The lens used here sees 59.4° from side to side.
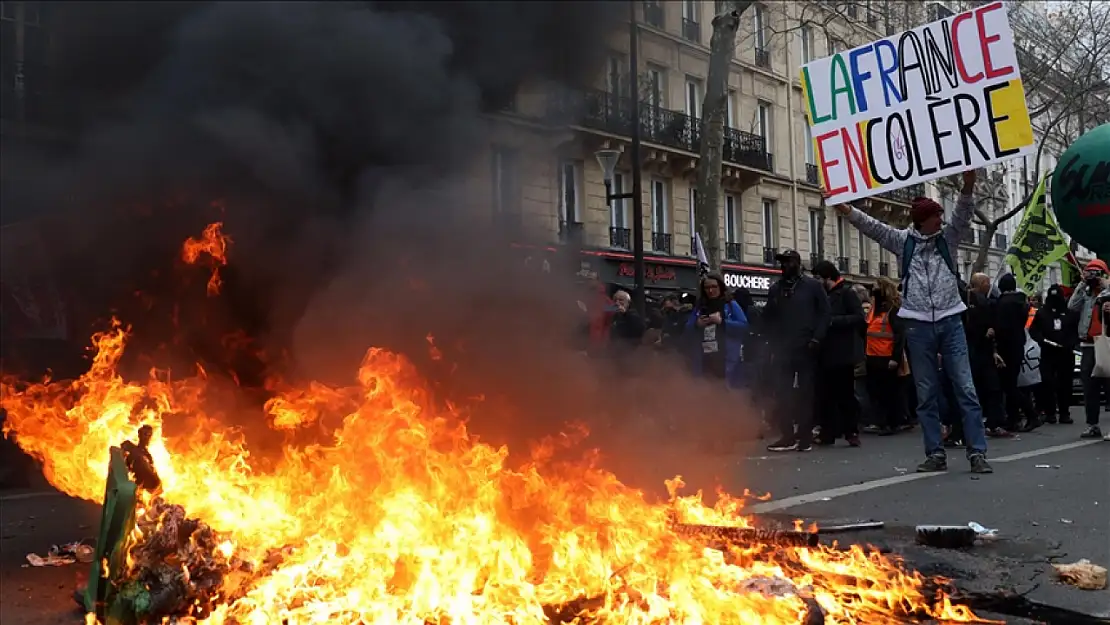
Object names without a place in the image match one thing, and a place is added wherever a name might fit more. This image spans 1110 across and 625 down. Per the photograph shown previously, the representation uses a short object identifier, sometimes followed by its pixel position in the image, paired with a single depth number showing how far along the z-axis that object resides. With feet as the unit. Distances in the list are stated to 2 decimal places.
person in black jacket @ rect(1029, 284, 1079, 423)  32.50
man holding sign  20.20
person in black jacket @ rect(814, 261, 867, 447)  27.35
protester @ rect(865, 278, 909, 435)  30.73
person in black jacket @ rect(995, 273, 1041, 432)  30.35
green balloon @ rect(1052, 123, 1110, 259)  21.13
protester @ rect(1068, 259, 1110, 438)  27.99
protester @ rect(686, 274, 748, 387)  27.07
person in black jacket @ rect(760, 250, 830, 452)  26.17
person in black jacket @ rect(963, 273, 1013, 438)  28.48
